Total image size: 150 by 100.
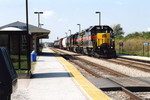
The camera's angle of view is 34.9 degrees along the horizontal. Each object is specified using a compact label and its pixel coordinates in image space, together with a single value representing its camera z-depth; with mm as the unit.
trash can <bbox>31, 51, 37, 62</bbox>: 21812
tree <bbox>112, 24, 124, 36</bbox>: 112250
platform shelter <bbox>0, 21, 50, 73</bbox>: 10773
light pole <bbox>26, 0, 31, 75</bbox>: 10780
